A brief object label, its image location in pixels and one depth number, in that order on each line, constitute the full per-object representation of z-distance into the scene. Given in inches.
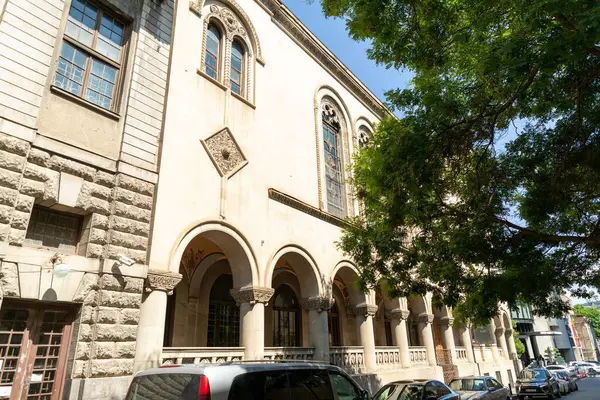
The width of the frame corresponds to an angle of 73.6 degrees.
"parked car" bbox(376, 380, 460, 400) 377.1
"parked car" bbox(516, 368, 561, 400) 798.5
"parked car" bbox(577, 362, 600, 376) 1862.7
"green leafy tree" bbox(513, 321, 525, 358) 1497.3
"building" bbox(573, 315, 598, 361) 3282.5
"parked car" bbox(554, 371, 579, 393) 1047.4
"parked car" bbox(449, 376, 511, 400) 517.7
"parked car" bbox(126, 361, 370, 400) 182.2
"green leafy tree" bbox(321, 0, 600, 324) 307.7
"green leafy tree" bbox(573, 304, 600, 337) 3457.2
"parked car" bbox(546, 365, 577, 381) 1101.7
